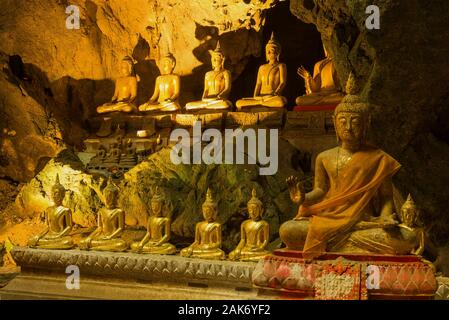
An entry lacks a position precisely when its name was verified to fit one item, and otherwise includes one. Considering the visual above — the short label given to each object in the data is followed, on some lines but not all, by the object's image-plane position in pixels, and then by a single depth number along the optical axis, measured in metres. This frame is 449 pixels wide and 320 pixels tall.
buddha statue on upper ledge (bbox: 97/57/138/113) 12.02
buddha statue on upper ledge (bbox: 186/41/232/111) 10.98
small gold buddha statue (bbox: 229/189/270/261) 6.33
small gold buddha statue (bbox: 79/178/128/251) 6.97
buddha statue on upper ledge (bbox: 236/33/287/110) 10.55
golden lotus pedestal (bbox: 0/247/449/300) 5.12
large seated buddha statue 5.32
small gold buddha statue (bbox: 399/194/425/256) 5.53
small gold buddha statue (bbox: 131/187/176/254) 6.78
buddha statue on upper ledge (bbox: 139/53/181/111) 11.55
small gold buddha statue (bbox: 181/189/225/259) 6.50
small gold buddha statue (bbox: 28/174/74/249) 7.10
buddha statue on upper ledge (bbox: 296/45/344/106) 10.15
